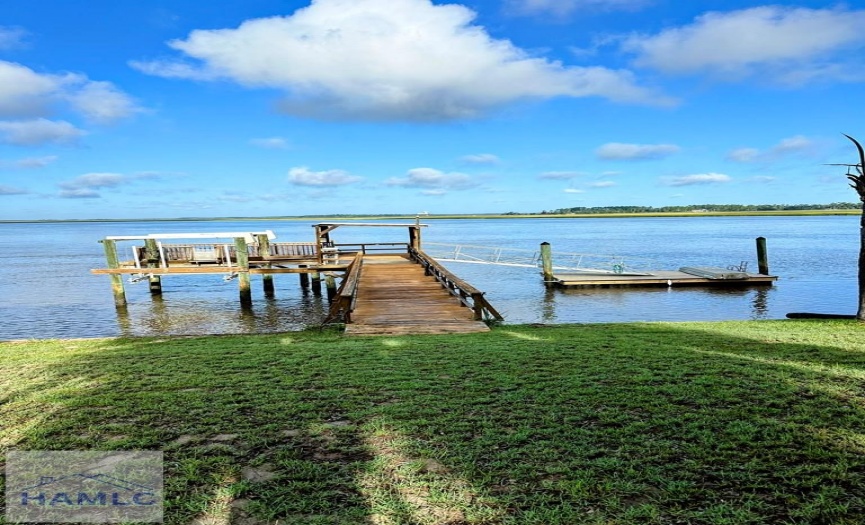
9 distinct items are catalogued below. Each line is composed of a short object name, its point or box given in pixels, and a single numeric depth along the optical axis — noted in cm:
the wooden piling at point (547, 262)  2621
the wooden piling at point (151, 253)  2281
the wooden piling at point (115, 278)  2122
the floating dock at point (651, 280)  2438
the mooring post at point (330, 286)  2248
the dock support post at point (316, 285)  2508
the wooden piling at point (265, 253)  2372
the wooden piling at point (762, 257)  2598
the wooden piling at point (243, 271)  2098
